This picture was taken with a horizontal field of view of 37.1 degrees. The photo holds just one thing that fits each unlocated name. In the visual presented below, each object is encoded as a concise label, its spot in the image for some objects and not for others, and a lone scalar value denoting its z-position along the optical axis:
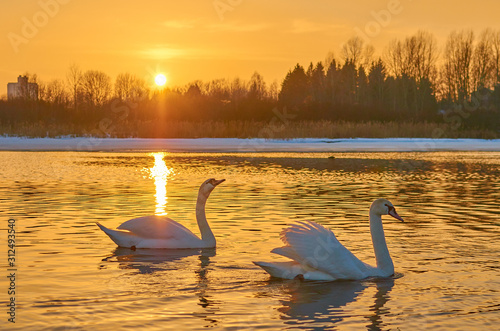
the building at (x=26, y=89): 78.41
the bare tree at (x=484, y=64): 85.69
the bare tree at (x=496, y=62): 85.38
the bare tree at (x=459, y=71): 86.00
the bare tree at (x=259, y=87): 71.00
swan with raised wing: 8.83
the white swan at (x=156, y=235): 11.20
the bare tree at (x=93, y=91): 84.15
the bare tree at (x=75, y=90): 84.14
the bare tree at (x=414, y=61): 89.69
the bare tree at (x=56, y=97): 69.49
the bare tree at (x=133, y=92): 75.72
